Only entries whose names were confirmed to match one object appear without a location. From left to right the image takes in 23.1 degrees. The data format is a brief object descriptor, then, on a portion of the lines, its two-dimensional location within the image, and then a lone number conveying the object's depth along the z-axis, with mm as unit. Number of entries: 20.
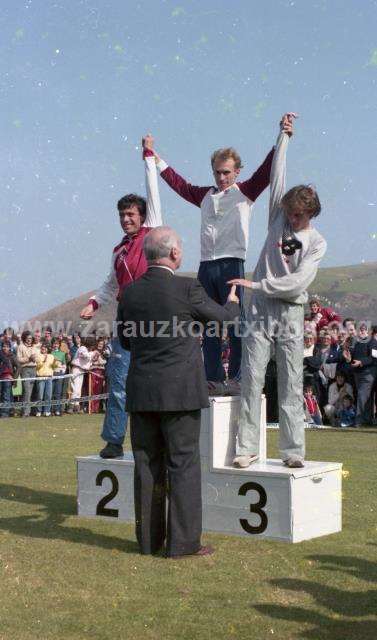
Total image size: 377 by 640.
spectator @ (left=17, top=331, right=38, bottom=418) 21000
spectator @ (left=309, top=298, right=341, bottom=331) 17422
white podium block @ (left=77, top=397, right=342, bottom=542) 6234
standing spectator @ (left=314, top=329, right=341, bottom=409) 17391
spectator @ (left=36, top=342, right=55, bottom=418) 20906
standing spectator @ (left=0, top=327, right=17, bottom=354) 22138
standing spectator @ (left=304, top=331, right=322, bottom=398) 17234
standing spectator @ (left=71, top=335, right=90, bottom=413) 21628
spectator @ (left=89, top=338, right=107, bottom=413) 21781
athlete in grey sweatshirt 6457
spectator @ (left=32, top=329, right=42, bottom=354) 21269
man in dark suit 5676
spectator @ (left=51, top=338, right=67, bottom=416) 21277
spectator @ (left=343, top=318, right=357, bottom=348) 17203
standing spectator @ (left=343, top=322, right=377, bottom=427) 16547
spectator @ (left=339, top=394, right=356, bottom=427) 17219
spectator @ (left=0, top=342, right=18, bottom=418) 20859
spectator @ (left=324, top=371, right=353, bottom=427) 17375
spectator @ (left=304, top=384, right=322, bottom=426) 17156
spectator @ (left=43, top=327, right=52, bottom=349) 22531
